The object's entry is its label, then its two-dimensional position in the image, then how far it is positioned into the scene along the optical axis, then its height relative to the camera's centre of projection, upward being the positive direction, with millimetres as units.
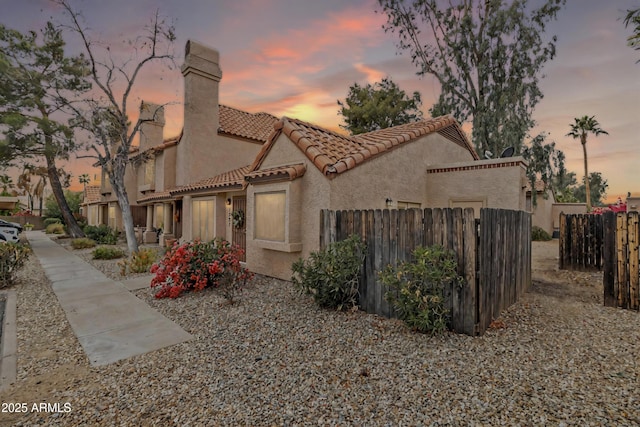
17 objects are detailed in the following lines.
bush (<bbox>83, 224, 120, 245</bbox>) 18594 -1111
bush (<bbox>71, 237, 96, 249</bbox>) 16286 -1446
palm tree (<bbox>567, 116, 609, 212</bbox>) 26889 +8368
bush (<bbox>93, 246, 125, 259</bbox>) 12805 -1581
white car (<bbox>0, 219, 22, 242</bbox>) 17322 -812
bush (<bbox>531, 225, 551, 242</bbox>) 20359 -1113
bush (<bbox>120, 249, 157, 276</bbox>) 9737 -1560
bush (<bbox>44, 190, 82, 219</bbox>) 35372 +2019
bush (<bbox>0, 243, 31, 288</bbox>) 8102 -1223
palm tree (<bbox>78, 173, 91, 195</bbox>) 65000 +8799
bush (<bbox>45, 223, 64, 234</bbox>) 26447 -1010
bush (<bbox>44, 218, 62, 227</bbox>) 33169 -351
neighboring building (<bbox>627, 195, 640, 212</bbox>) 16078 +905
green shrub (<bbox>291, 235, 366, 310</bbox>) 5654 -1080
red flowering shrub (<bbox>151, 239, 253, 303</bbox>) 7125 -1261
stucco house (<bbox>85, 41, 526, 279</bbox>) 7473 +1326
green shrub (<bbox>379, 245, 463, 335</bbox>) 4488 -1080
